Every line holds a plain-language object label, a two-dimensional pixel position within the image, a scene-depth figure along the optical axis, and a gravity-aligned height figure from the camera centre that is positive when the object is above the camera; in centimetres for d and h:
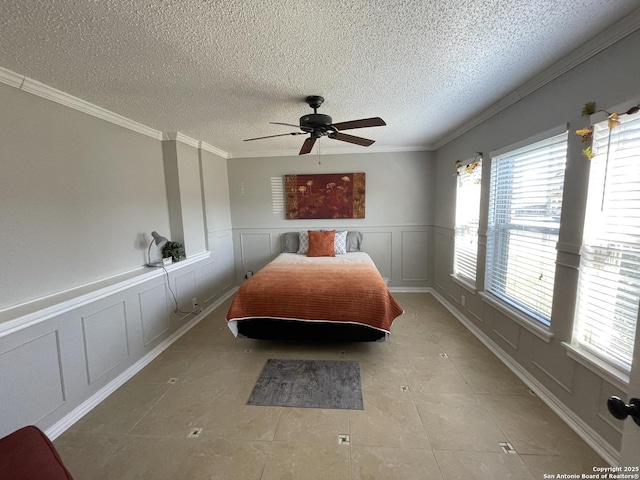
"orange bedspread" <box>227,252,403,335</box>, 251 -89
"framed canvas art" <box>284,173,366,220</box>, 430 +24
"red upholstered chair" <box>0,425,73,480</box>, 100 -99
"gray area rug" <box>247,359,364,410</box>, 197 -144
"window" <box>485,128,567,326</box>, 188 -13
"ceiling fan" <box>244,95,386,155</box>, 203 +70
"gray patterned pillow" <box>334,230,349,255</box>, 417 -54
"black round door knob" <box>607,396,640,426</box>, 65 -51
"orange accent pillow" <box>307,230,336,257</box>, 403 -53
